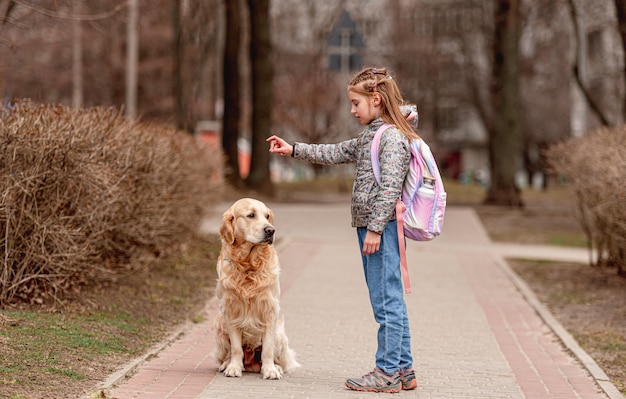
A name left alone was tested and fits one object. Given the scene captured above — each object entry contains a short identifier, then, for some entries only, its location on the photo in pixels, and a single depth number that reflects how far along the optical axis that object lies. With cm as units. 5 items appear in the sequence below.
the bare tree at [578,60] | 2341
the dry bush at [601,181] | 1221
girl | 695
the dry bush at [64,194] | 891
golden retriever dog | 709
